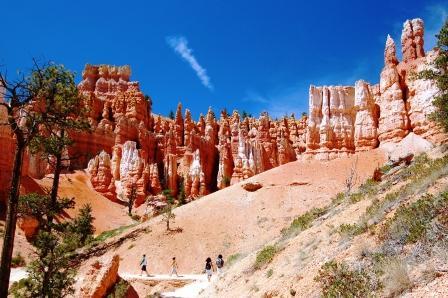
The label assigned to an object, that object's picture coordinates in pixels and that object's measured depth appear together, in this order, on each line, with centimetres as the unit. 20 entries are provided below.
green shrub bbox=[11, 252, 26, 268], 3537
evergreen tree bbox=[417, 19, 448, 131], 2142
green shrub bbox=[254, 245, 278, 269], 1655
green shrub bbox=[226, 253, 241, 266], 2879
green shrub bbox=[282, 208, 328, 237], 1965
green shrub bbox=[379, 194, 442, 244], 909
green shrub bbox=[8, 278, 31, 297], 2203
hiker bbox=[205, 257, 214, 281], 2472
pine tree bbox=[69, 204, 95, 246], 4372
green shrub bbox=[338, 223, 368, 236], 1223
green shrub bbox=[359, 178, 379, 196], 1783
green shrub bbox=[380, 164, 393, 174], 2379
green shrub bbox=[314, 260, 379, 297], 774
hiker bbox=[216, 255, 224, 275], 2766
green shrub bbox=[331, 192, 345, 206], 2207
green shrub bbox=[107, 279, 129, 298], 2084
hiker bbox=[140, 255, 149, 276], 2930
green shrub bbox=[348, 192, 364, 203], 1808
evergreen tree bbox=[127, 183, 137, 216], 6759
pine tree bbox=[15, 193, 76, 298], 1594
